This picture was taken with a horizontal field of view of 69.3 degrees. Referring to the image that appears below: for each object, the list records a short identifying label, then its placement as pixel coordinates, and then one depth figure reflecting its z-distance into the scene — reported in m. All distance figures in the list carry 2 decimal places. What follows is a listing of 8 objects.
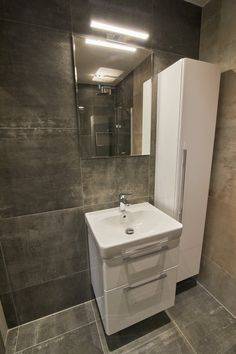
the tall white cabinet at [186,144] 1.19
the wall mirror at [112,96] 1.20
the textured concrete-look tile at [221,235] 1.38
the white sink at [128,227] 0.96
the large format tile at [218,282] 1.41
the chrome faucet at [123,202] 1.32
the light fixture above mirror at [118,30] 1.16
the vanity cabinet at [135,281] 1.01
